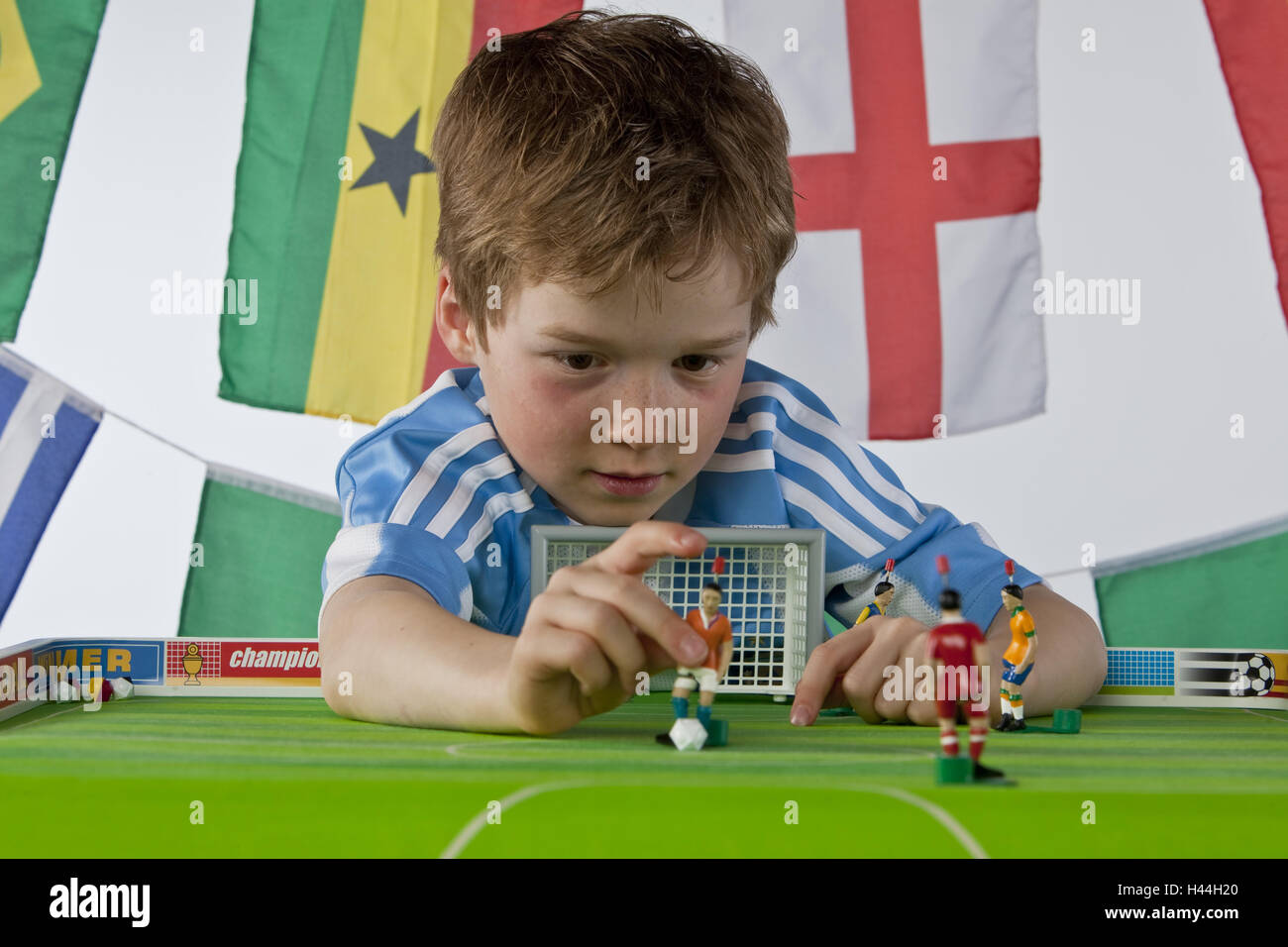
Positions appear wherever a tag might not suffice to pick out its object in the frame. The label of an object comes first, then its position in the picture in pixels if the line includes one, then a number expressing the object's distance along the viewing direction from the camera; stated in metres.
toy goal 0.94
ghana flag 2.01
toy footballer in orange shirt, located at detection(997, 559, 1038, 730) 0.82
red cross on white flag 2.04
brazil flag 1.91
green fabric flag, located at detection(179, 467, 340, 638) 2.00
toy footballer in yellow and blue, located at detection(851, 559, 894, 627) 0.99
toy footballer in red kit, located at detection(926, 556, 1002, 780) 0.60
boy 0.87
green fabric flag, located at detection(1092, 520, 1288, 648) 1.95
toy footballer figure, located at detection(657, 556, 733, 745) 0.71
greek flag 1.88
